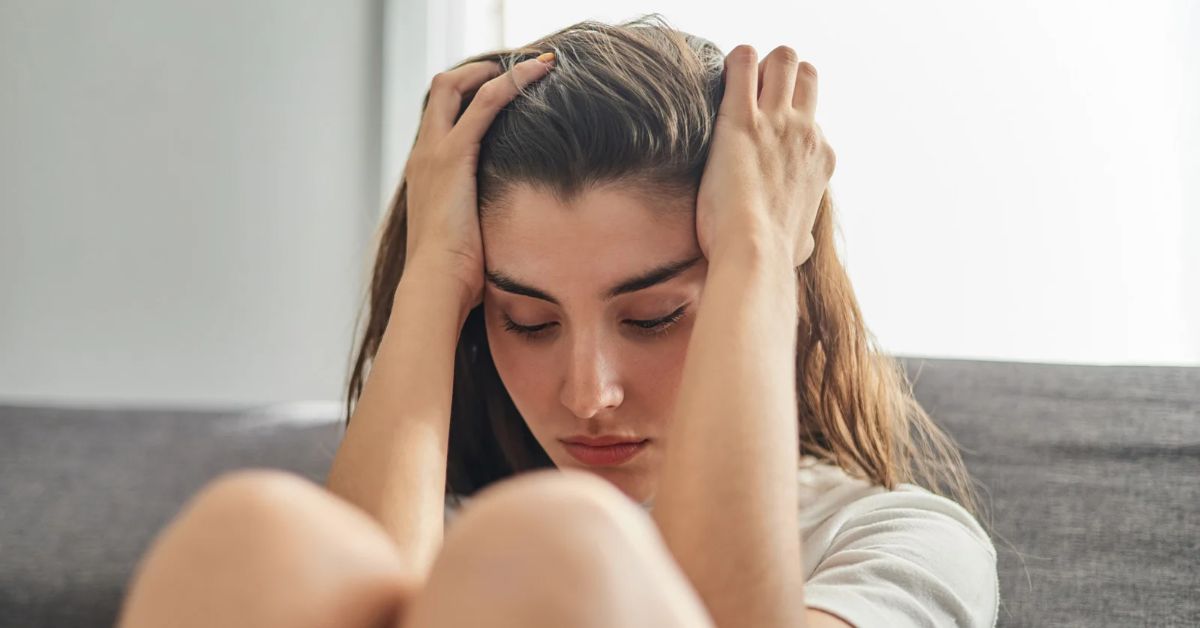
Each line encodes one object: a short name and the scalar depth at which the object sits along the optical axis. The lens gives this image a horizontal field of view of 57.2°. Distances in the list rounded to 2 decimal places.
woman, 0.58
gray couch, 1.20
